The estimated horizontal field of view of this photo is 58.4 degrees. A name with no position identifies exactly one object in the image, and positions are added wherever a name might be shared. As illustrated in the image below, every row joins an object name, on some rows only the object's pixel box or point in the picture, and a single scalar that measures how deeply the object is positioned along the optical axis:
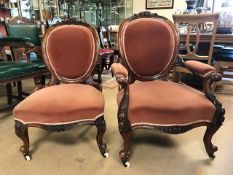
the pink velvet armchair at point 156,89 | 1.24
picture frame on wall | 5.21
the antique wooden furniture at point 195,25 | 2.20
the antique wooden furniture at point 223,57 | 2.54
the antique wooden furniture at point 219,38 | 2.40
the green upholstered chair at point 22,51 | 1.92
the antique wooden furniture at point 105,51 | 3.26
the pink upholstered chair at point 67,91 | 1.30
